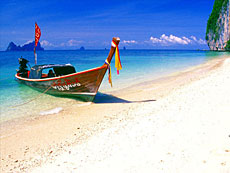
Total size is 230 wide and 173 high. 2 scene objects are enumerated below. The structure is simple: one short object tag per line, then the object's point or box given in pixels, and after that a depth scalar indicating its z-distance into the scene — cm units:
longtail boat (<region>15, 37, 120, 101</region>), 883
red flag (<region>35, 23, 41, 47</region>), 1361
